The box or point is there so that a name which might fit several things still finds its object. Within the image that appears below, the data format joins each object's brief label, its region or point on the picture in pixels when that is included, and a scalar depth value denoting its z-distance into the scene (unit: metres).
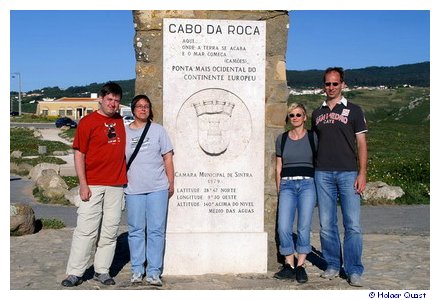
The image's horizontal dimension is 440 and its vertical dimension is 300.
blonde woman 6.80
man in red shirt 6.41
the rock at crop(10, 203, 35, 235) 9.59
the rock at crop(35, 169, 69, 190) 14.45
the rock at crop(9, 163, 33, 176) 20.50
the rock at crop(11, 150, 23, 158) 25.97
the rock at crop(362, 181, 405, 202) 13.30
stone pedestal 7.17
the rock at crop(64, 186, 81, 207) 13.29
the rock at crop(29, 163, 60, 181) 18.55
